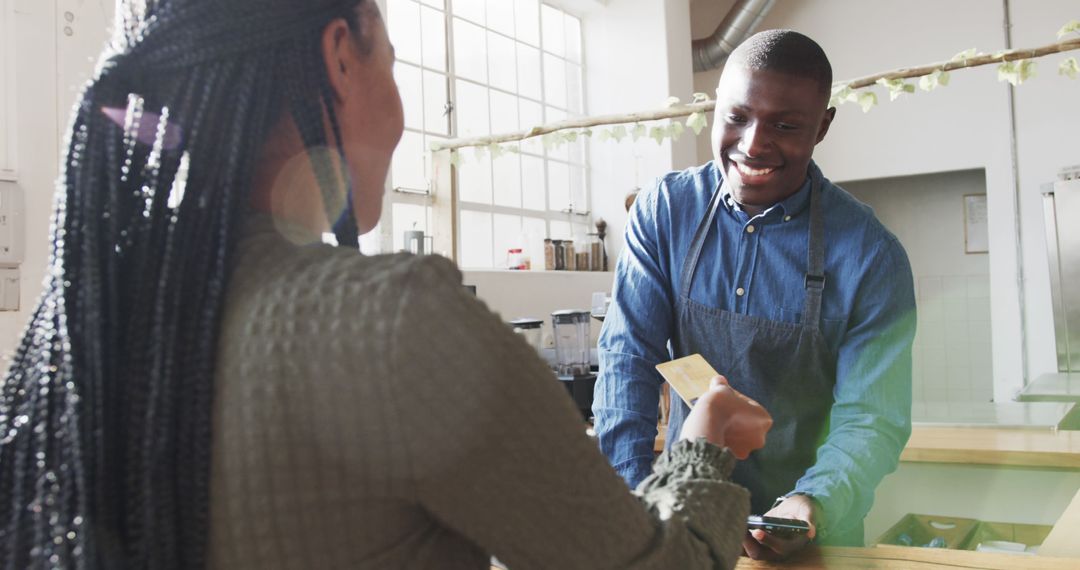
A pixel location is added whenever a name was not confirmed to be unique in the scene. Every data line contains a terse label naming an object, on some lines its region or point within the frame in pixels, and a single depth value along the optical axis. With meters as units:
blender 3.56
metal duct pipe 6.16
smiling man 1.57
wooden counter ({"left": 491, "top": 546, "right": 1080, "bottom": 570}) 1.24
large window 4.74
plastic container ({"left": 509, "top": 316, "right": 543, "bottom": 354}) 3.76
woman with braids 0.61
